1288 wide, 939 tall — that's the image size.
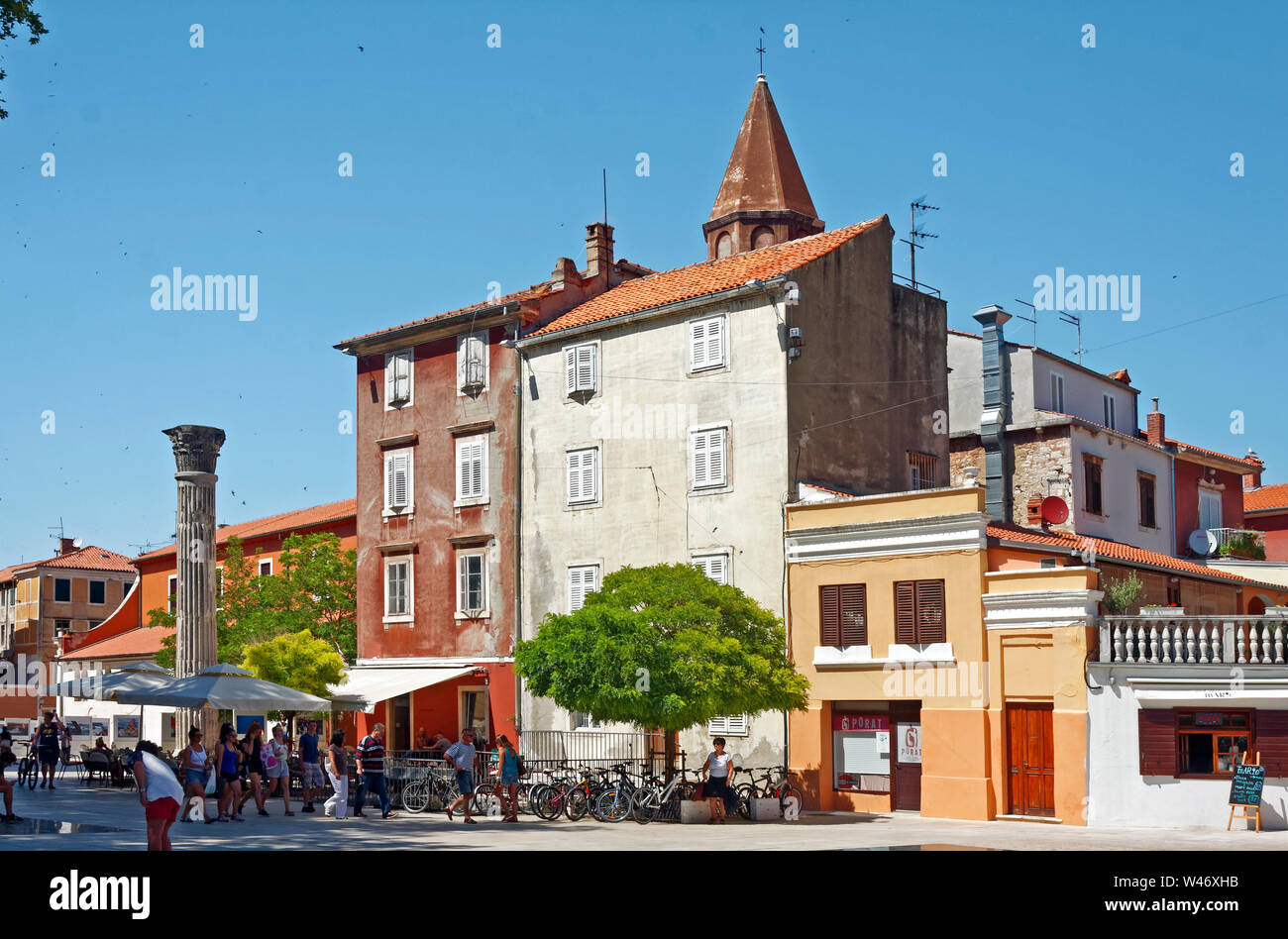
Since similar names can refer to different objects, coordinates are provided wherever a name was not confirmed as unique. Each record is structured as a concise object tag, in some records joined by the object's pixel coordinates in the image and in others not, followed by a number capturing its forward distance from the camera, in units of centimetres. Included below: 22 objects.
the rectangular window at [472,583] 3731
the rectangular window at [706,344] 3309
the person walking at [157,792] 1427
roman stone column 3572
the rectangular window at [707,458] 3259
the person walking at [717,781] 2581
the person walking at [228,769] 2442
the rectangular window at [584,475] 3512
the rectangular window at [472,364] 3800
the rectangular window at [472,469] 3766
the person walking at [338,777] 2619
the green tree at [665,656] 2612
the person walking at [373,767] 2641
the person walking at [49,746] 3466
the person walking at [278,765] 2752
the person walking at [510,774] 2570
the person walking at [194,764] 2123
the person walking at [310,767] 2847
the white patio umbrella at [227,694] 2784
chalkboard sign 2366
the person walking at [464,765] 2572
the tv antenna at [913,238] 3766
